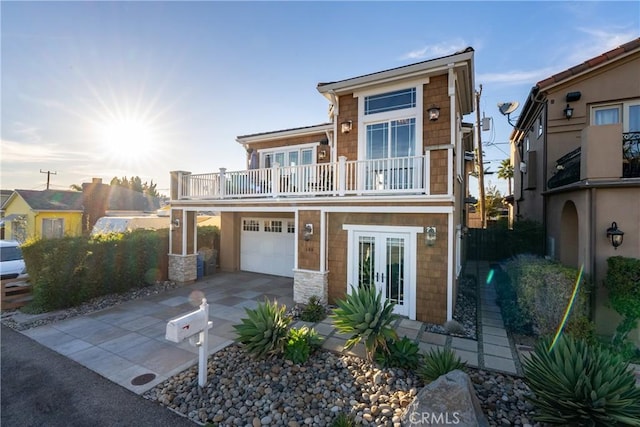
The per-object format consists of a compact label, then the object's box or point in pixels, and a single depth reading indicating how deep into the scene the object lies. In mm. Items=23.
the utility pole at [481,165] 18219
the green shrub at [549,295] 6145
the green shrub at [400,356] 5113
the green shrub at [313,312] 7758
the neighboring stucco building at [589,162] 6285
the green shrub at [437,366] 4465
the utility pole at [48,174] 36125
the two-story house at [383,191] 7445
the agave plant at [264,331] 5400
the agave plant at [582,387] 3230
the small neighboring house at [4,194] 35625
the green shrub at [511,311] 6852
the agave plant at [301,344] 5410
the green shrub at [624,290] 5648
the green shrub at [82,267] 8562
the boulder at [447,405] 3441
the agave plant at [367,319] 5168
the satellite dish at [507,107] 12641
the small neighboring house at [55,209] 22203
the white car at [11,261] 9547
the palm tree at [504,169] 25922
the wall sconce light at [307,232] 8938
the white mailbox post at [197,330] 4500
